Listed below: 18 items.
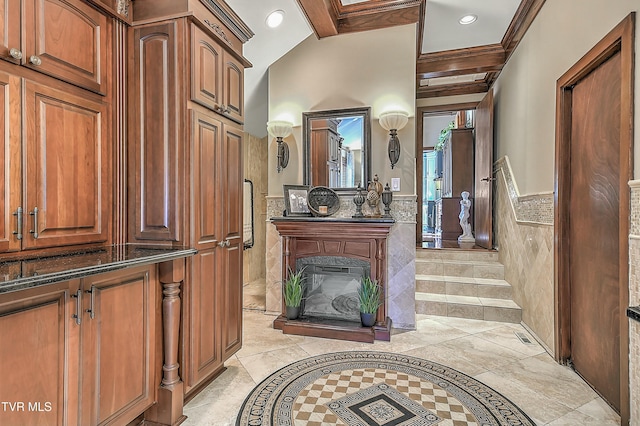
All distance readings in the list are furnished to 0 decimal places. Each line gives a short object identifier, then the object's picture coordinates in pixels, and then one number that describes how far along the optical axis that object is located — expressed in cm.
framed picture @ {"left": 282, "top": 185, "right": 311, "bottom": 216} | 330
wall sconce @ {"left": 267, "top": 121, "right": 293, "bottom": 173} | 343
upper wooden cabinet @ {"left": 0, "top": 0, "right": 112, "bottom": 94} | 129
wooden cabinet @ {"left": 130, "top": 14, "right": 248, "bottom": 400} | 175
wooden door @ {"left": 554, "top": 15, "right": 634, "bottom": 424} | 171
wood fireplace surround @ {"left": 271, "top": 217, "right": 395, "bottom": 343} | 289
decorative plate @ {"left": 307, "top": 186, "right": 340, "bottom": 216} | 336
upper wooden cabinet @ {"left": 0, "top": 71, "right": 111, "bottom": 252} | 130
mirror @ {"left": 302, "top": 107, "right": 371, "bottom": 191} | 331
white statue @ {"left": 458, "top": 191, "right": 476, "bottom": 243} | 505
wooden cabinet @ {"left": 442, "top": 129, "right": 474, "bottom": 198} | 559
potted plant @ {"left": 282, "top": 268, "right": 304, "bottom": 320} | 310
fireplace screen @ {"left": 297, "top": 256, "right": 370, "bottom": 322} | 314
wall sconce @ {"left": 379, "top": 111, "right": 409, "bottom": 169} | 310
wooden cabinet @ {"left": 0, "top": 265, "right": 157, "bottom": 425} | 106
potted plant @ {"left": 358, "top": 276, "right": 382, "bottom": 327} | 291
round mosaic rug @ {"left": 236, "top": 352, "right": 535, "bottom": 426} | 175
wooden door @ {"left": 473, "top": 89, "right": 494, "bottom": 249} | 427
